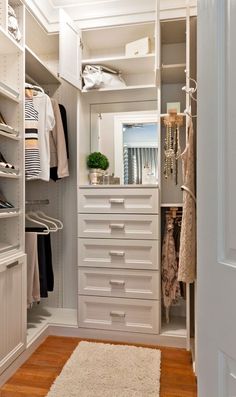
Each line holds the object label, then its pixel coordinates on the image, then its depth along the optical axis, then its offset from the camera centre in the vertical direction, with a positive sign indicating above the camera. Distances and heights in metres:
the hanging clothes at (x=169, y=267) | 2.30 -0.52
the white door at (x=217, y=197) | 0.64 +0.01
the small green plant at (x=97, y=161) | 2.55 +0.35
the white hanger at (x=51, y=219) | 2.60 -0.16
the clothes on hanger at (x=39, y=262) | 2.23 -0.49
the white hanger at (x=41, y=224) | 2.30 -0.19
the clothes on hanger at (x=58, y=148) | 2.48 +0.44
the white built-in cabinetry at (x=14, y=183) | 1.88 +0.12
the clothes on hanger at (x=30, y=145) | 2.11 +0.40
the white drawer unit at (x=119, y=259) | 2.28 -0.46
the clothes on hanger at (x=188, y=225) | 1.77 -0.15
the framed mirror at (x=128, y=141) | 2.62 +0.55
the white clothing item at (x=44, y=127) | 2.18 +0.55
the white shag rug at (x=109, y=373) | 1.70 -1.10
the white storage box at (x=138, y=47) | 2.38 +1.26
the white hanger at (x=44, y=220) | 2.46 -0.17
